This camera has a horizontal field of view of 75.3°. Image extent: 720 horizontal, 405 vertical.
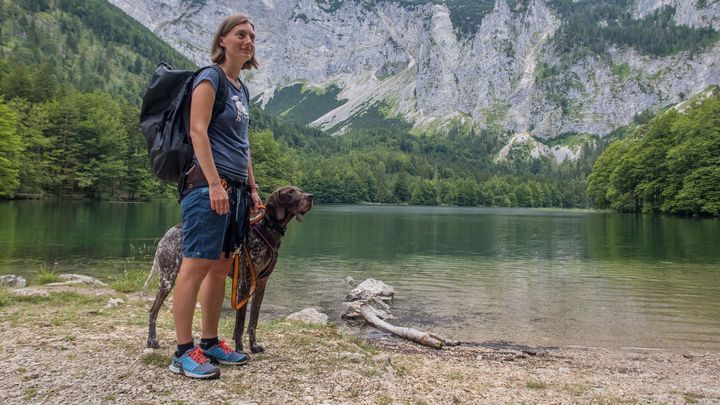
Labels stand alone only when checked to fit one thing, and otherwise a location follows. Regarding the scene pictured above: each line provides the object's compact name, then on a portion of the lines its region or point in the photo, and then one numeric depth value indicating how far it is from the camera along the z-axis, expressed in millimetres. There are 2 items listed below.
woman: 4629
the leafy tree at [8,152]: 49875
